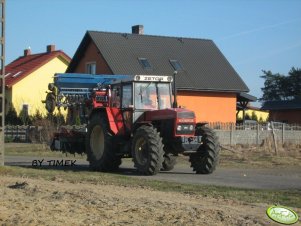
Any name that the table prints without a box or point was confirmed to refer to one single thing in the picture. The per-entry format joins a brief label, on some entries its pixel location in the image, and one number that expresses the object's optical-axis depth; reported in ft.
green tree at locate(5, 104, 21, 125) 152.87
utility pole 56.59
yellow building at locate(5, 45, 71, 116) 172.86
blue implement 70.33
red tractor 55.16
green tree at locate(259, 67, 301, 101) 280.02
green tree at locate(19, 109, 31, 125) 149.82
